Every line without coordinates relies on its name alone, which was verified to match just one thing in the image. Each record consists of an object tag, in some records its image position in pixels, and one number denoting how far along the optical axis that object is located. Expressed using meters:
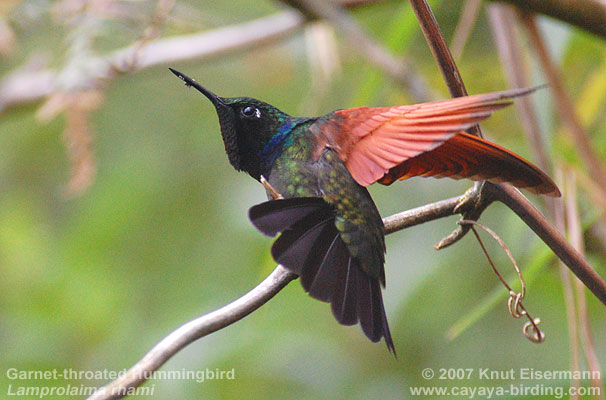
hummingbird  3.16
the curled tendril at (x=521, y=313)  3.18
